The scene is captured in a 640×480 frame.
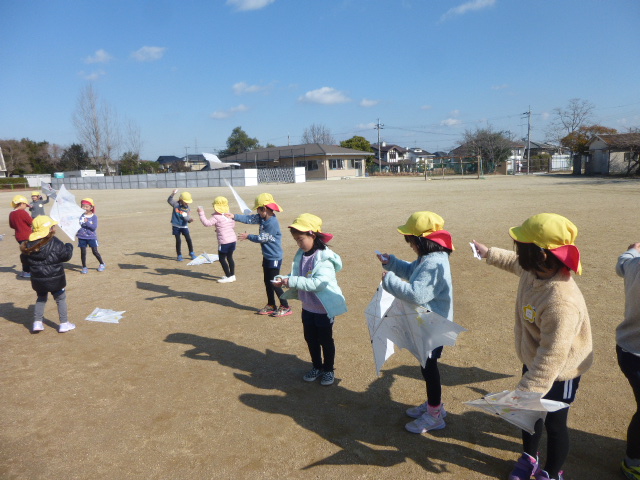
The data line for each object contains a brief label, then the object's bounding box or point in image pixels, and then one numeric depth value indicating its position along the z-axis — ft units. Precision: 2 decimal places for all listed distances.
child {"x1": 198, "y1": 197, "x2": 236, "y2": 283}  23.27
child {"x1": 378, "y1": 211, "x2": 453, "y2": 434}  9.14
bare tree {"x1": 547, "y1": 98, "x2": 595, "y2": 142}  180.24
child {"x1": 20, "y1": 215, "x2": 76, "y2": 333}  16.38
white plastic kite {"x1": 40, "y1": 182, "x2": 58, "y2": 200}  30.86
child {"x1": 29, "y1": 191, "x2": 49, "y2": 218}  32.09
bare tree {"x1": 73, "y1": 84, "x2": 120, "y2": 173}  205.46
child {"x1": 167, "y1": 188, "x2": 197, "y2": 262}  30.04
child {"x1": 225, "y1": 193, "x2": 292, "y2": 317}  18.02
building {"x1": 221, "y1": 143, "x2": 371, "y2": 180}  175.52
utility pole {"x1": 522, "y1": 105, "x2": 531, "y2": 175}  186.07
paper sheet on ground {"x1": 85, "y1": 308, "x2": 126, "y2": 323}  18.61
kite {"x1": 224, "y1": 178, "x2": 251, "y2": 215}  21.53
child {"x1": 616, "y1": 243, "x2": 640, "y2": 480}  7.77
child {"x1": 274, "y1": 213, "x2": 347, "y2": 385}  11.58
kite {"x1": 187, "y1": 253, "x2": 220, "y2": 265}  29.39
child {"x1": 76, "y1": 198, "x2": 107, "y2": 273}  26.63
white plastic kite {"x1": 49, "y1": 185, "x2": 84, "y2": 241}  24.29
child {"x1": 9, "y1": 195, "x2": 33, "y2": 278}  25.21
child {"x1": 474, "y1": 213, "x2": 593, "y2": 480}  7.09
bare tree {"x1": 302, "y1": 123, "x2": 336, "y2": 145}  276.21
